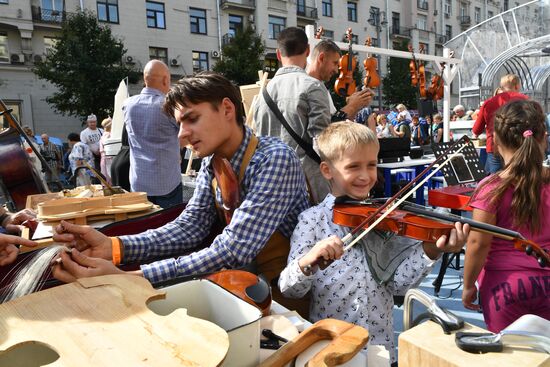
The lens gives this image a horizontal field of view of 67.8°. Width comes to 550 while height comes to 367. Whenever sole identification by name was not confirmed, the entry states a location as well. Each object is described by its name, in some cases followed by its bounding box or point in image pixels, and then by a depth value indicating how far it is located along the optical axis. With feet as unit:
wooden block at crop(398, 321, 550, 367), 1.69
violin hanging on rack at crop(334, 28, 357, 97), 16.24
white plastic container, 2.12
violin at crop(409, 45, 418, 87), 28.17
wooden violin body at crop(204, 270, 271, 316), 2.91
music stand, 9.42
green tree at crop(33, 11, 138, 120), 54.80
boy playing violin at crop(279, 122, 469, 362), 4.03
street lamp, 97.04
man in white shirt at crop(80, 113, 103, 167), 25.91
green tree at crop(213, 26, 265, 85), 66.99
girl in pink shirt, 5.15
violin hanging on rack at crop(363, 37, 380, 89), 18.35
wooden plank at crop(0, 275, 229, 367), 1.72
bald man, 9.84
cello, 9.82
